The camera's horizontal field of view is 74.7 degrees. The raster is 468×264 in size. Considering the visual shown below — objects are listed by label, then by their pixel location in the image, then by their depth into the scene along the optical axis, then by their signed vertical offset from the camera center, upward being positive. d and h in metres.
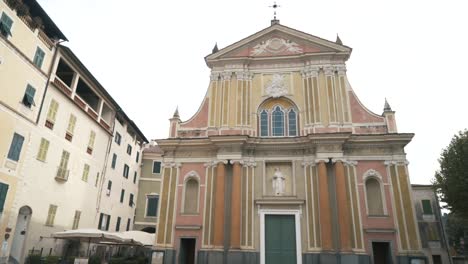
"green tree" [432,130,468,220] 18.16 +4.60
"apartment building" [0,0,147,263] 15.33 +6.13
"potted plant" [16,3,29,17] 15.69 +11.36
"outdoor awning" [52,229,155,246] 14.17 +0.45
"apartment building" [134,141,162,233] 31.06 +5.57
